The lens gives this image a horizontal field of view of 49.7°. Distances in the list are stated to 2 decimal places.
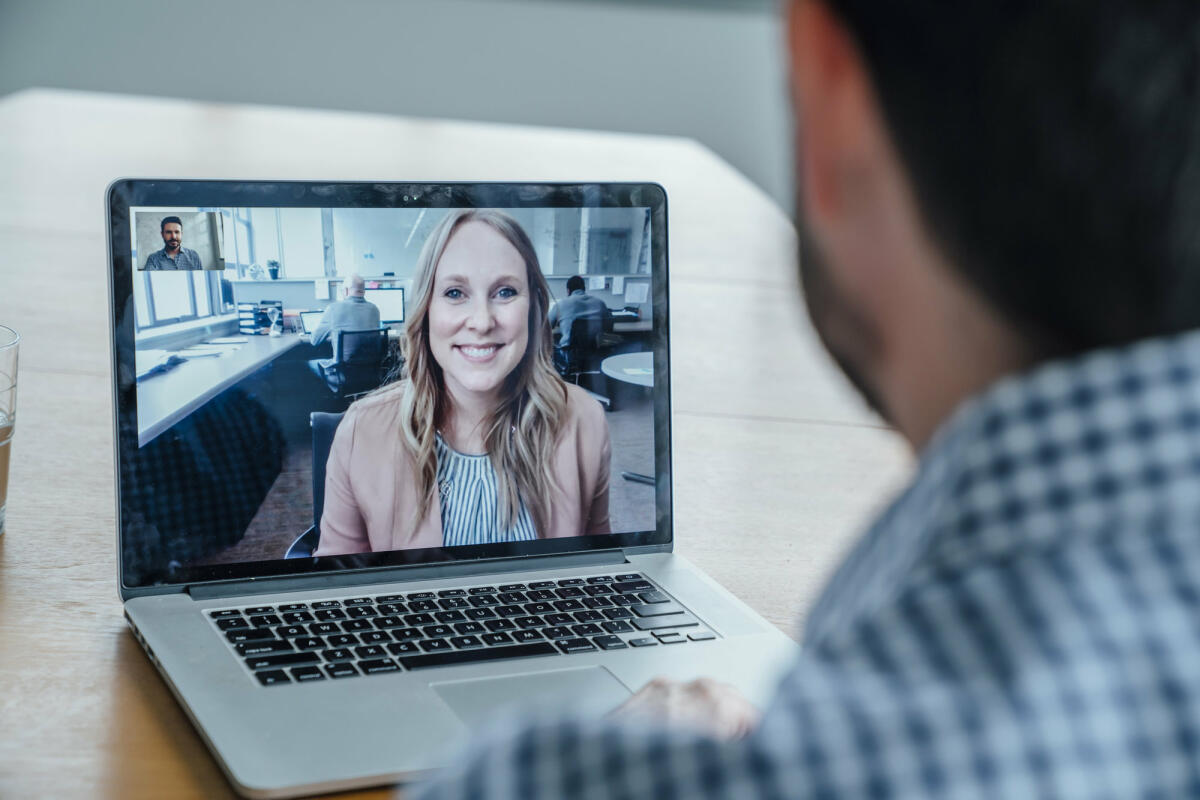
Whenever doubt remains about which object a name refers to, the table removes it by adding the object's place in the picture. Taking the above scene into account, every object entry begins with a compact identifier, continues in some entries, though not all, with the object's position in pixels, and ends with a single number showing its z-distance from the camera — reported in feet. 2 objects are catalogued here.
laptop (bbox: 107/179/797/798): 2.42
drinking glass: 2.97
